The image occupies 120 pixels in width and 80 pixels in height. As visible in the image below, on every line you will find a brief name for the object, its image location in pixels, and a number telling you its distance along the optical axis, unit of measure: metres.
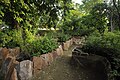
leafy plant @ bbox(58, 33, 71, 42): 5.77
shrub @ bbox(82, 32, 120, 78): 2.22
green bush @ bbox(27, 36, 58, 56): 3.06
